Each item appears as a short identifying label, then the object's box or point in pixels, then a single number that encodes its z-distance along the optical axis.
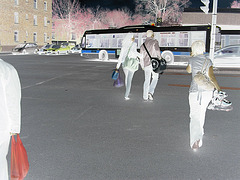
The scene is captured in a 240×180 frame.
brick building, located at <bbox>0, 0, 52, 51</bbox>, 49.47
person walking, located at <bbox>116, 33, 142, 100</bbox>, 8.48
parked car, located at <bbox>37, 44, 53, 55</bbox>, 40.81
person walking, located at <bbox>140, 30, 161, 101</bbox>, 8.38
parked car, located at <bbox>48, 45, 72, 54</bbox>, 40.84
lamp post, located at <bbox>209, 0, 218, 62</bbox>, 16.53
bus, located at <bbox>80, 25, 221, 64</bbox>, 24.84
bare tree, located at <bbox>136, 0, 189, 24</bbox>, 54.84
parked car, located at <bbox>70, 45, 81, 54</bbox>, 55.26
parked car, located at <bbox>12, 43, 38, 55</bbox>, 41.08
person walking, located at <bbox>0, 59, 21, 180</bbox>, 2.55
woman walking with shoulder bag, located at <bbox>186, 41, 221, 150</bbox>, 4.68
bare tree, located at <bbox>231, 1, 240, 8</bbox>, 105.94
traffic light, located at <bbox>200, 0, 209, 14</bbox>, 16.77
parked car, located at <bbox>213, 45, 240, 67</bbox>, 19.78
